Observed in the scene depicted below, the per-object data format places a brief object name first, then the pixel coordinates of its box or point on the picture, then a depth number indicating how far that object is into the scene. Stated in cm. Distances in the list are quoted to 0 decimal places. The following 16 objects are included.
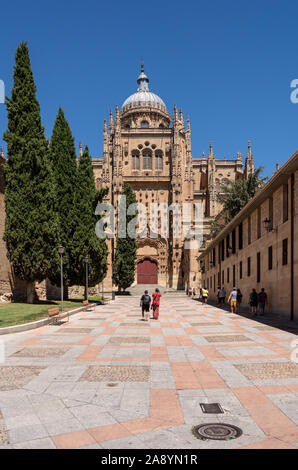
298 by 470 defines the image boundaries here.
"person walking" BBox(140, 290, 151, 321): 1670
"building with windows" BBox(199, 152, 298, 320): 1647
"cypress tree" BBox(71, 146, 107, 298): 2712
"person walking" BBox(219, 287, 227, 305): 2615
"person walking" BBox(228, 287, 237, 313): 2037
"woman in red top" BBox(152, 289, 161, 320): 1717
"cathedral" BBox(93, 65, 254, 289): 5744
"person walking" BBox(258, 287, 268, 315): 1841
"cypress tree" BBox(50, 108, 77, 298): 2714
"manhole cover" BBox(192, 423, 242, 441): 430
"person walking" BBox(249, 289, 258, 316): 1845
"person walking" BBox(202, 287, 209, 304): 2824
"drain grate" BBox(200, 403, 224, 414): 519
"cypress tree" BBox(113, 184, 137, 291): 4575
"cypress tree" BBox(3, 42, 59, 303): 2114
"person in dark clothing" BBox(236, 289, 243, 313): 2167
